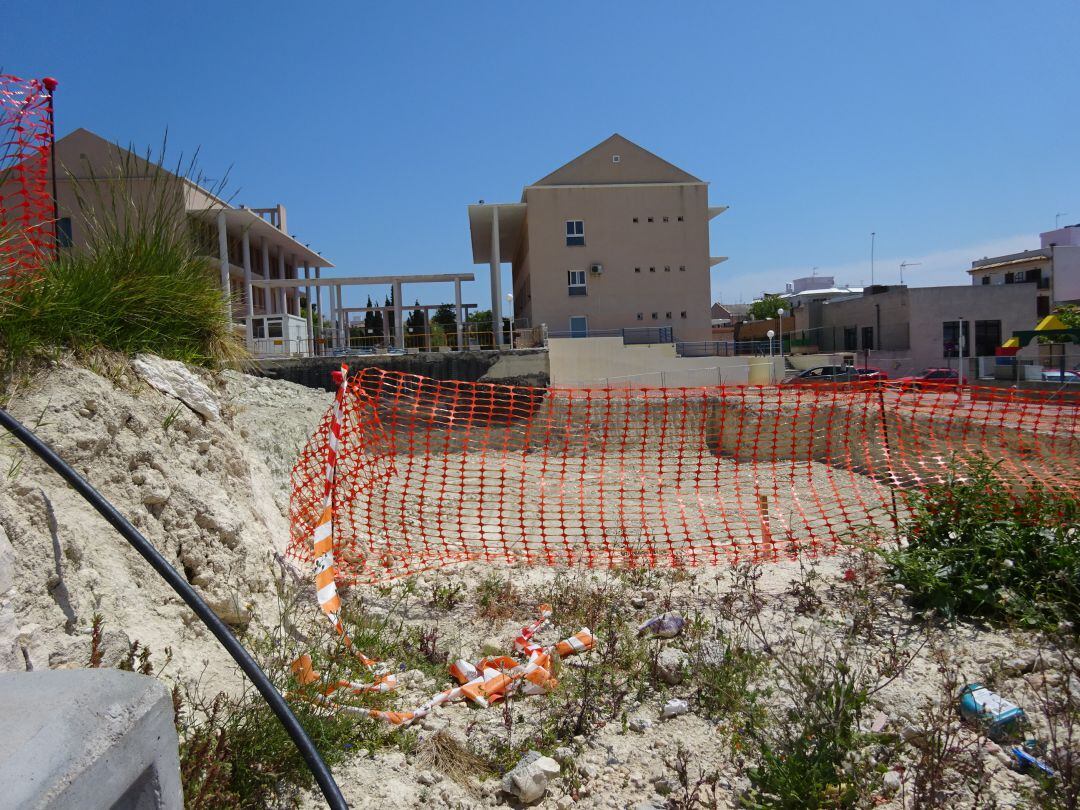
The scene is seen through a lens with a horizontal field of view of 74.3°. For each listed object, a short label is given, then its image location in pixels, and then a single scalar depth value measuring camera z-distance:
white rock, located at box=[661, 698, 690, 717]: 3.90
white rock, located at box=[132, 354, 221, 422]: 5.33
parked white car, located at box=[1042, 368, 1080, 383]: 21.38
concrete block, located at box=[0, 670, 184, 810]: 1.70
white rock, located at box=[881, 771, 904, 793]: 3.08
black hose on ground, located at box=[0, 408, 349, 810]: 2.56
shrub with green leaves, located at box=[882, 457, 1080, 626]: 4.85
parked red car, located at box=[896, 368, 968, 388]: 28.97
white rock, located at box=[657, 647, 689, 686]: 4.25
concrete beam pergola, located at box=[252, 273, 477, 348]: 28.36
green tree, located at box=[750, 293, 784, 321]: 71.94
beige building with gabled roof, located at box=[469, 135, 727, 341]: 31.69
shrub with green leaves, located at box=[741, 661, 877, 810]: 2.99
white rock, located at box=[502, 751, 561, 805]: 3.23
